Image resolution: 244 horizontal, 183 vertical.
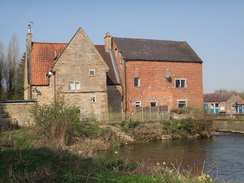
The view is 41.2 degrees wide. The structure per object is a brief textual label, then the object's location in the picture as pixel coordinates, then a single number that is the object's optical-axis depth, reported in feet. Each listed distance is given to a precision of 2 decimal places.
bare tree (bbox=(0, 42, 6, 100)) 154.85
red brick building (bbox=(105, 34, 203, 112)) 121.80
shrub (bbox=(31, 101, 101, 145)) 72.64
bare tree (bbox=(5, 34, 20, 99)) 157.58
